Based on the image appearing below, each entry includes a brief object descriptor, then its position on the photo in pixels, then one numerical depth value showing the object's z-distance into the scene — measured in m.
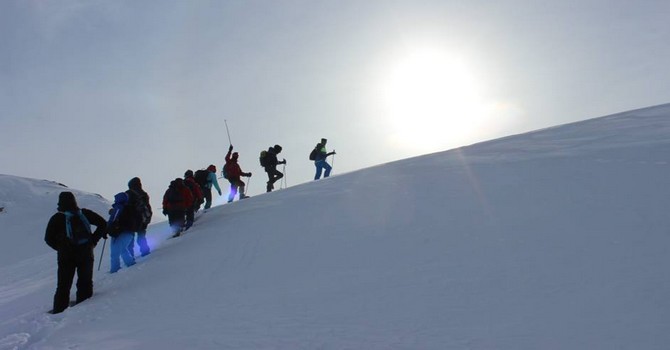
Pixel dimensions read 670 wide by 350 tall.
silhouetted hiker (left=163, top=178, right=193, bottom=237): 11.49
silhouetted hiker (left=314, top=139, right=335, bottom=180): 19.23
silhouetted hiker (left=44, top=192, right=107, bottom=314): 7.75
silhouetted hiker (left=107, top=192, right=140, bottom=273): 9.55
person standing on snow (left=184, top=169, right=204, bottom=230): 12.23
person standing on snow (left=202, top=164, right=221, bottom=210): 14.75
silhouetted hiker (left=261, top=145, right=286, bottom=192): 17.12
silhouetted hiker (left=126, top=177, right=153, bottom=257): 9.88
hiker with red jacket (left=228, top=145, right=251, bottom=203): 16.16
